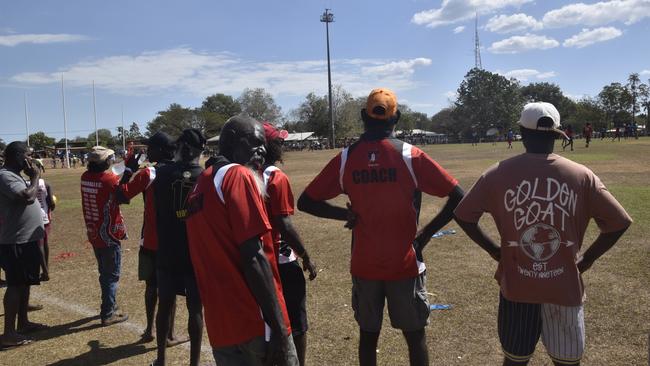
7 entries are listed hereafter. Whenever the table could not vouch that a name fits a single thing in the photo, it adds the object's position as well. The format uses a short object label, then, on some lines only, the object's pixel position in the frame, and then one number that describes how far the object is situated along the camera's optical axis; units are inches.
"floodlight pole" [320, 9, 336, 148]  2890.0
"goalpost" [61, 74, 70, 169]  1822.1
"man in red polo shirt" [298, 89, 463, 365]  126.3
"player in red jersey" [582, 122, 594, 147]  1417.9
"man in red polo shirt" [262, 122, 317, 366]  135.1
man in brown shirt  107.1
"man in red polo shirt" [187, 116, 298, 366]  88.3
